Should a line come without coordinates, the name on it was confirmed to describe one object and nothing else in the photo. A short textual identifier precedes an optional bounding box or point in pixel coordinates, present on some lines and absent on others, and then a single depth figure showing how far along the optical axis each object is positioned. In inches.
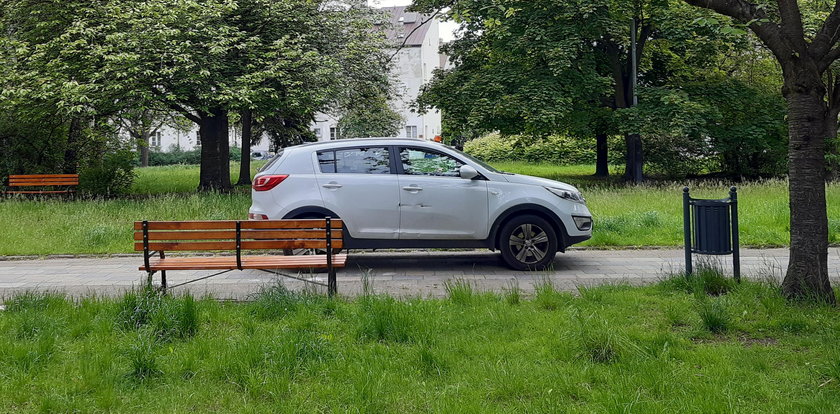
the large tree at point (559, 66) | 912.3
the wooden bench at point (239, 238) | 287.6
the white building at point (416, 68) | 2219.9
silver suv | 367.9
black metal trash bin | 289.0
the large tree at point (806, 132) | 250.7
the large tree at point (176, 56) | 721.0
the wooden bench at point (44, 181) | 829.8
